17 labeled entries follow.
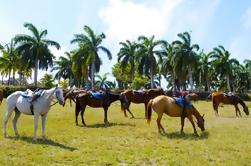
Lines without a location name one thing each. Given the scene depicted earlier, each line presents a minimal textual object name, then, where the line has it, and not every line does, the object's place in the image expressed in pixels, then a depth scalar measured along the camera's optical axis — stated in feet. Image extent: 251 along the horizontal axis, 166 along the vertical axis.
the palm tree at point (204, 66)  182.59
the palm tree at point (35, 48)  146.99
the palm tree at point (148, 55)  164.35
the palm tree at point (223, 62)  169.44
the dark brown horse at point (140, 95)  57.40
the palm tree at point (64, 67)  205.76
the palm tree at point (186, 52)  160.76
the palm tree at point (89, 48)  146.59
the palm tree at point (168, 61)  168.21
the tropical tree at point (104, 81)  257.21
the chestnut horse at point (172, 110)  37.93
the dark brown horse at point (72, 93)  61.00
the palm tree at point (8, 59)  171.41
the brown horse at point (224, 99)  63.70
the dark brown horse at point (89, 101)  47.29
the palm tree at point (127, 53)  179.23
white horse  33.21
